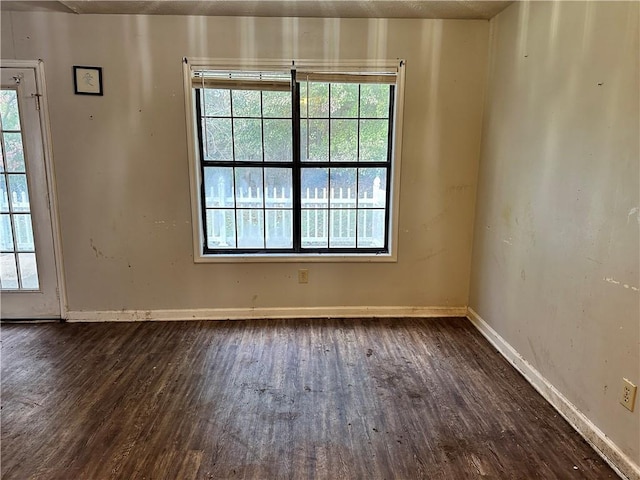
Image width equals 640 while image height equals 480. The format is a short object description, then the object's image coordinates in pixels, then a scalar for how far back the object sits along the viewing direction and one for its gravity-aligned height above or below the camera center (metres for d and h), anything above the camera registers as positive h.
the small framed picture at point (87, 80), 3.01 +0.67
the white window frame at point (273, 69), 3.07 +0.16
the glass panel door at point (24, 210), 3.03 -0.34
